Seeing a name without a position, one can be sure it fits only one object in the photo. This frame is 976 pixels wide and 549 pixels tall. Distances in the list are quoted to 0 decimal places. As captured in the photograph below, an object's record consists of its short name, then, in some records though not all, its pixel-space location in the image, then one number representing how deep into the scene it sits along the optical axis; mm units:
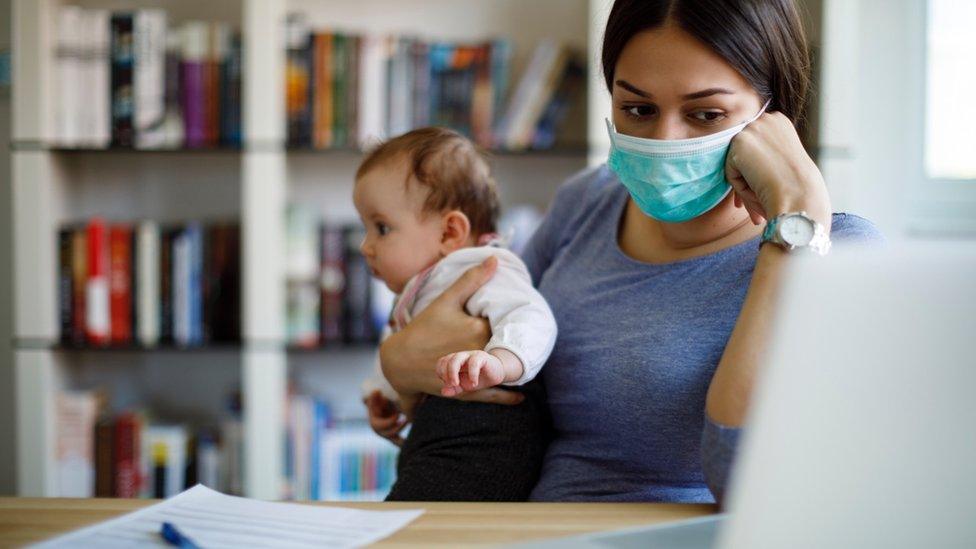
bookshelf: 2361
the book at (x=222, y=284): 2461
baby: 1266
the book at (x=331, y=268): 2463
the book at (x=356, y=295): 2465
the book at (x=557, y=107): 2496
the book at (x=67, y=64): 2385
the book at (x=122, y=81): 2387
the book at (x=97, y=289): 2418
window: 2578
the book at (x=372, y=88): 2426
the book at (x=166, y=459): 2453
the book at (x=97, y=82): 2393
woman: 1012
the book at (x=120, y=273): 2426
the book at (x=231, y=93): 2416
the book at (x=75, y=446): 2420
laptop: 459
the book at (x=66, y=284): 2410
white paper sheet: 685
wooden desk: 705
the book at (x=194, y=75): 2416
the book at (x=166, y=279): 2430
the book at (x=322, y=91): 2416
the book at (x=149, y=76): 2393
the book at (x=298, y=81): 2406
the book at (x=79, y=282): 2418
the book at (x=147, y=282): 2424
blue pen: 669
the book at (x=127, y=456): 2434
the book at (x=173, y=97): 2422
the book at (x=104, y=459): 2434
